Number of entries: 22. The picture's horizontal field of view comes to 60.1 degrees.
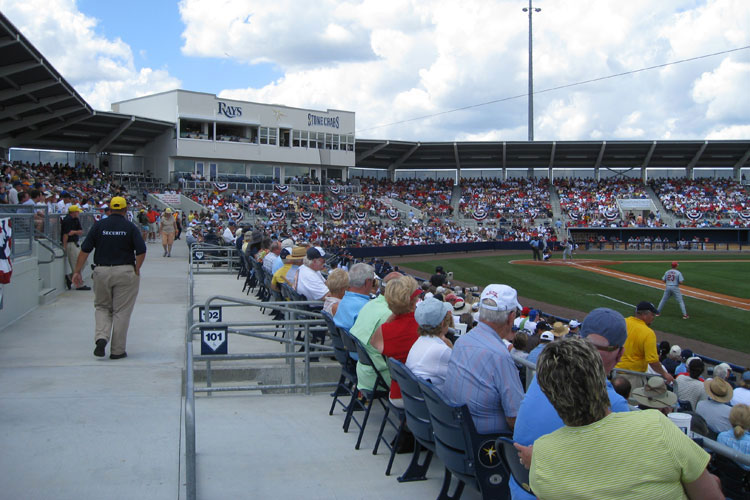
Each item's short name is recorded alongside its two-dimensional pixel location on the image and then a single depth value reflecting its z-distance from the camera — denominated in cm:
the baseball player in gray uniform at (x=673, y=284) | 1728
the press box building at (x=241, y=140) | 4819
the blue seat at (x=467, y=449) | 384
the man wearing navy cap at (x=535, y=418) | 295
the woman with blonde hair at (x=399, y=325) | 527
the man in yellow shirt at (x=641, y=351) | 723
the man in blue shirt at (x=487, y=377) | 387
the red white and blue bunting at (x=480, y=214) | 5356
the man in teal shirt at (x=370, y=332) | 546
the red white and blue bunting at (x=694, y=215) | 5291
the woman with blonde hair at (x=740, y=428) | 470
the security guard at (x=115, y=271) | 760
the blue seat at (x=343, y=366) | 632
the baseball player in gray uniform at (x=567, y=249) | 3831
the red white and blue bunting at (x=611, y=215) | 5300
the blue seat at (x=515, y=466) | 306
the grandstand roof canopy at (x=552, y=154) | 5972
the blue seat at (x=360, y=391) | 544
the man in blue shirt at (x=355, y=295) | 652
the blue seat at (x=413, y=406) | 433
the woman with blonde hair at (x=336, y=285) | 756
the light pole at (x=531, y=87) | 5847
